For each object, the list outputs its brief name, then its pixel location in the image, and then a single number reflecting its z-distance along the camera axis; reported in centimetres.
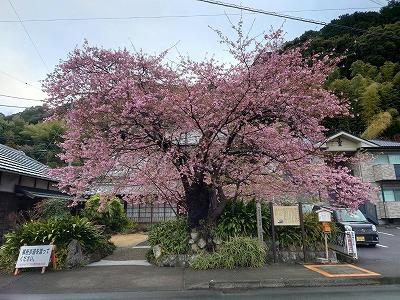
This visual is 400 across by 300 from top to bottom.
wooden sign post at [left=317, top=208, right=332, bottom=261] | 938
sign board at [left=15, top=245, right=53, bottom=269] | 867
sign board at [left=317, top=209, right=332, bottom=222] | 938
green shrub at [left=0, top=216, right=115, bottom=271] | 929
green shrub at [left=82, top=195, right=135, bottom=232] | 1589
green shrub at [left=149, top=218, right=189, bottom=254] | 962
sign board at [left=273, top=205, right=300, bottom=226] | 965
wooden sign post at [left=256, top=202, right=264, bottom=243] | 958
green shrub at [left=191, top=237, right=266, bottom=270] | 883
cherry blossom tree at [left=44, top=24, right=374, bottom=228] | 845
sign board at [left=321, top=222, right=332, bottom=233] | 934
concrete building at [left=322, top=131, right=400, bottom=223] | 2309
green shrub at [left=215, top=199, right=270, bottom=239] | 966
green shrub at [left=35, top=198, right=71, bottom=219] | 1267
